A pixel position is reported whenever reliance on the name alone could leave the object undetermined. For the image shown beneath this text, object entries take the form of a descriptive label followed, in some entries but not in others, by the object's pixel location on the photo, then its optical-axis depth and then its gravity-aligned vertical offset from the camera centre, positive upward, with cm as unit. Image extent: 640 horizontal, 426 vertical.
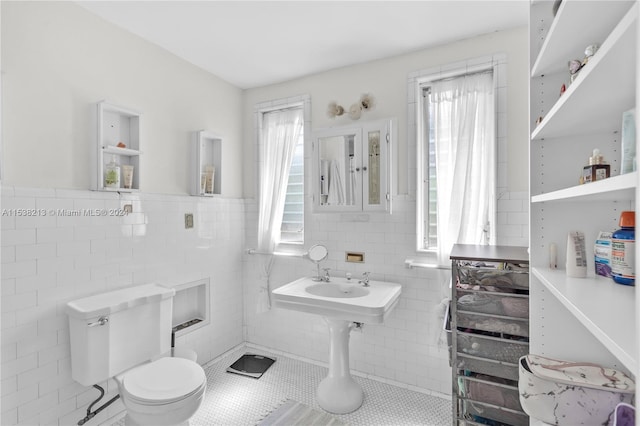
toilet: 161 -87
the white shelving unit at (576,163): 70 +19
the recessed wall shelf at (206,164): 263 +41
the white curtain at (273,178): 290 +31
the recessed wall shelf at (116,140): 194 +47
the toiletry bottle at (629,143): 76 +17
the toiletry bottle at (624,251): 91 -11
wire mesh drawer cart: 152 -61
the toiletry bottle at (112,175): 198 +23
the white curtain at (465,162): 216 +36
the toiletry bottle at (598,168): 94 +14
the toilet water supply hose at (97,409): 187 -120
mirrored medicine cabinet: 235 +35
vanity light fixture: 250 +84
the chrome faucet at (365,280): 242 -53
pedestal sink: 198 -64
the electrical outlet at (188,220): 258 -7
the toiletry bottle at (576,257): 109 -15
